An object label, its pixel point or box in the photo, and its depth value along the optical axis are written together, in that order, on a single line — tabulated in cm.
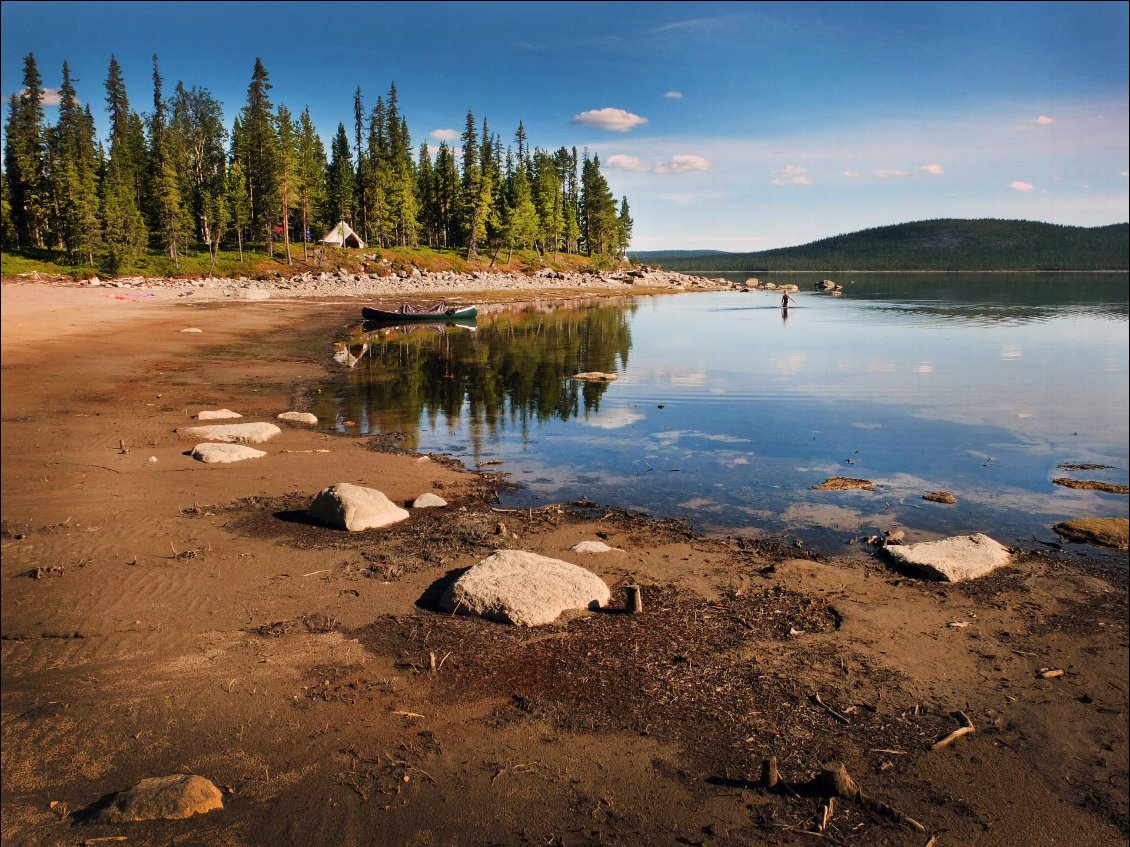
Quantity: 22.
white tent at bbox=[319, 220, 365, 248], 9406
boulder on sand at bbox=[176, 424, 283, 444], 1752
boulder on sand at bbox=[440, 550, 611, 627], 919
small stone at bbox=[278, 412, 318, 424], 2091
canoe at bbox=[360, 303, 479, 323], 5188
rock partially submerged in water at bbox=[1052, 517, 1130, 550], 1294
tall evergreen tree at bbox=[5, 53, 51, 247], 7631
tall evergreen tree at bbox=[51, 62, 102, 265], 6994
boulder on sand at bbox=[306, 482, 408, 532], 1214
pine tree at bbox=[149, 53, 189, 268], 7438
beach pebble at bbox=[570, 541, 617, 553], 1178
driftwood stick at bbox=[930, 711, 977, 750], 710
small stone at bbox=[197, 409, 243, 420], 1994
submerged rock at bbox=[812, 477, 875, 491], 1623
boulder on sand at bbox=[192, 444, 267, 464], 1568
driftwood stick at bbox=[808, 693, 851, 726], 743
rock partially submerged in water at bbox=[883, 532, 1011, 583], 1101
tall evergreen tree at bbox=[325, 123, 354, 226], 10138
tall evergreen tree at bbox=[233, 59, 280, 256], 8388
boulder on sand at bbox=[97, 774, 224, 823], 579
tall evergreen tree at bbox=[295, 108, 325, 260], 8756
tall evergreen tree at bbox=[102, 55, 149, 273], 7162
